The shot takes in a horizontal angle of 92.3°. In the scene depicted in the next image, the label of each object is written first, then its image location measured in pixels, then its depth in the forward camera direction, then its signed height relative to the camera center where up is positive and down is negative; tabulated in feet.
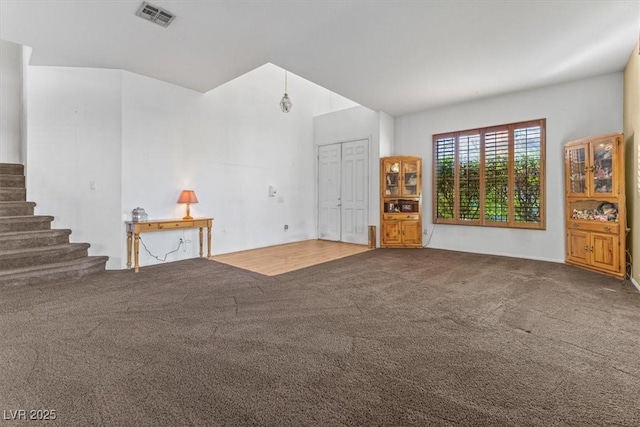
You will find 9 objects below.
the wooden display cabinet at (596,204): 13.43 +0.40
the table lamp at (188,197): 16.92 +0.86
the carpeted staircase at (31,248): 12.73 -1.61
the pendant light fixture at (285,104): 16.78 +5.96
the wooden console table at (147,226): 14.80 -0.71
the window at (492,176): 17.69 +2.27
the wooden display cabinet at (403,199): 21.42 +0.91
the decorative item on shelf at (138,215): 15.34 -0.11
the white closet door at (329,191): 24.89 +1.74
